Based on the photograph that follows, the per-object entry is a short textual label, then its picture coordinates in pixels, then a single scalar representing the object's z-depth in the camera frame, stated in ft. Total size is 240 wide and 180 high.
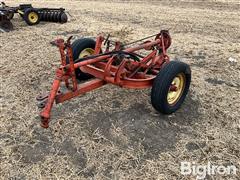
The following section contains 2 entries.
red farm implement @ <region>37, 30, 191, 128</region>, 8.85
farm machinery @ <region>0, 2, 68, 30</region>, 20.91
